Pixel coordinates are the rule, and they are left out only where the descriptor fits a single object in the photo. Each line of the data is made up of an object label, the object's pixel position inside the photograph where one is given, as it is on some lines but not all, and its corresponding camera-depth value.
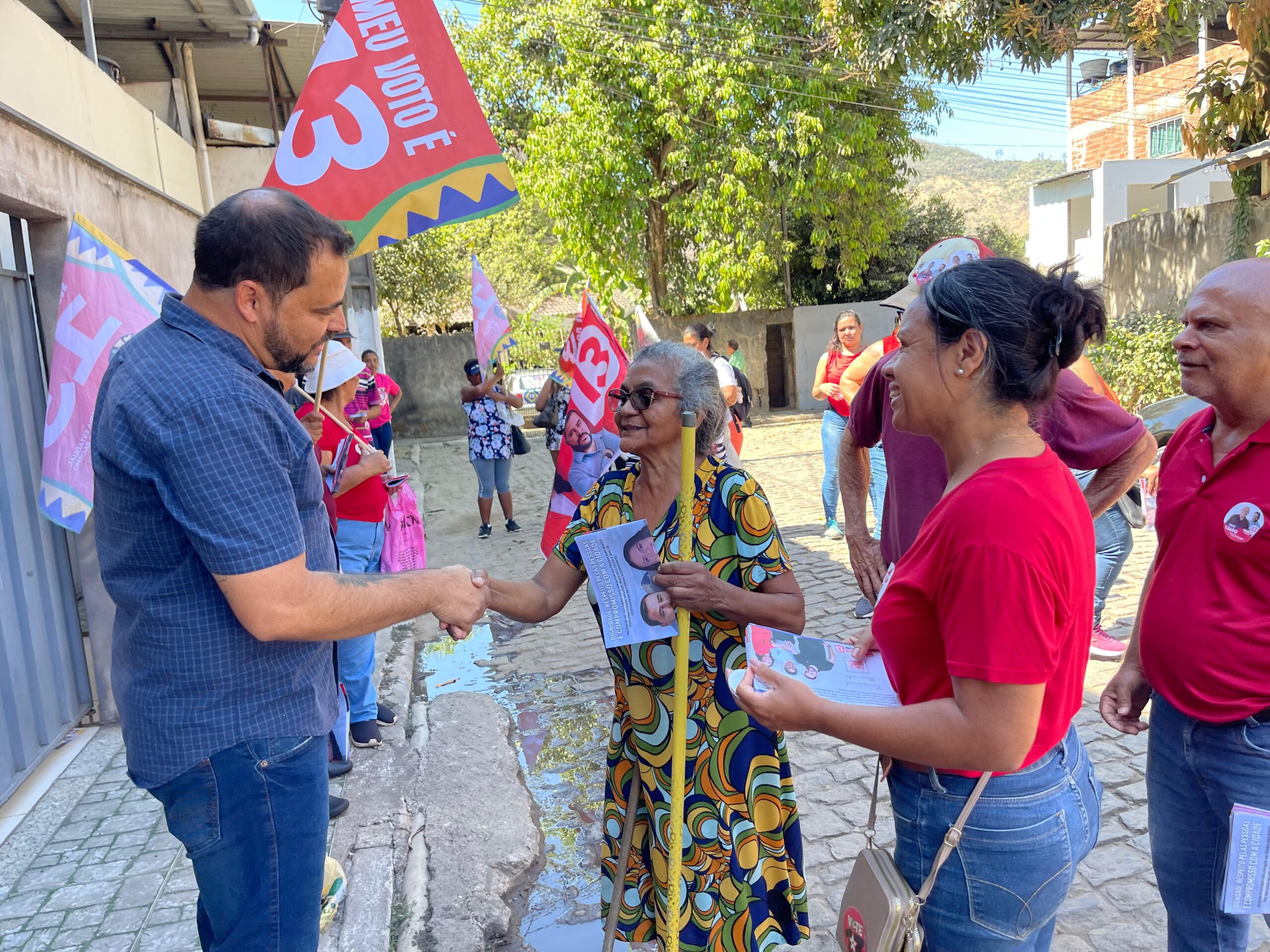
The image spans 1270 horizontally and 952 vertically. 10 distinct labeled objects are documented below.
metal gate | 4.18
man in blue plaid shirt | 1.71
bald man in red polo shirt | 2.00
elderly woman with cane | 2.40
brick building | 21.91
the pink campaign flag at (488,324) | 9.23
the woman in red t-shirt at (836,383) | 7.51
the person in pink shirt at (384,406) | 6.93
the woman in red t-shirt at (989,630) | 1.47
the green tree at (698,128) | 16.78
